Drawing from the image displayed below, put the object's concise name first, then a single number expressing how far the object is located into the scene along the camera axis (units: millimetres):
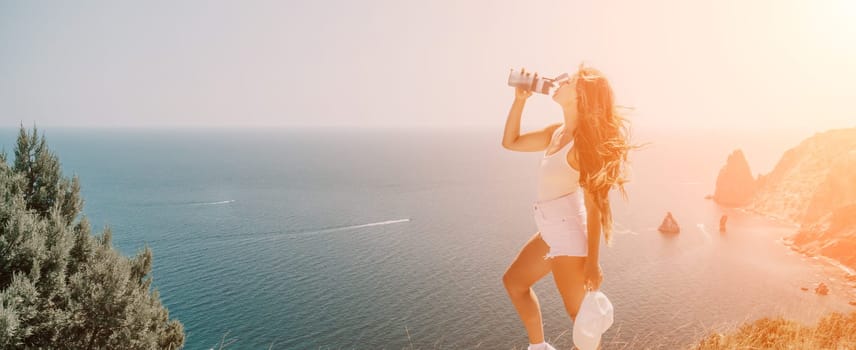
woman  3064
